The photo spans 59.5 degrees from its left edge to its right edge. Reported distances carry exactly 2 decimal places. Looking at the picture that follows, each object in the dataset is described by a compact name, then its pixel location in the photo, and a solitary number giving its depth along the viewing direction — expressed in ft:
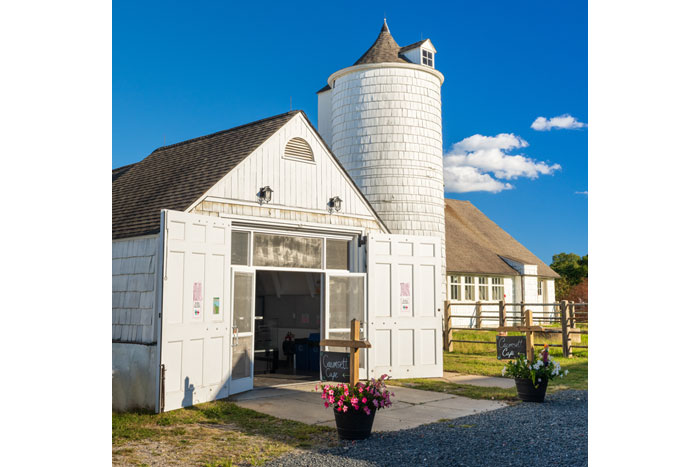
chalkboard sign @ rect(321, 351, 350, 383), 24.83
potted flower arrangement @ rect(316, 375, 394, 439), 22.58
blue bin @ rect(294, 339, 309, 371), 44.21
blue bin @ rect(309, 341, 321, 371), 43.19
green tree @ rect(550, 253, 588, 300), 132.43
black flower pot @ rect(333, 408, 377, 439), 22.58
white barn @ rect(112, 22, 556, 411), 28.55
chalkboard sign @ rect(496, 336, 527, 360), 32.27
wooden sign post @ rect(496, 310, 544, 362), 31.83
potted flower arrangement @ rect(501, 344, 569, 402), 30.73
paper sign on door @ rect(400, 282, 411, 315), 38.83
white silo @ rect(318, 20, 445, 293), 62.59
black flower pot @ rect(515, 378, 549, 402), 30.86
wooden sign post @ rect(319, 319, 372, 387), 24.12
